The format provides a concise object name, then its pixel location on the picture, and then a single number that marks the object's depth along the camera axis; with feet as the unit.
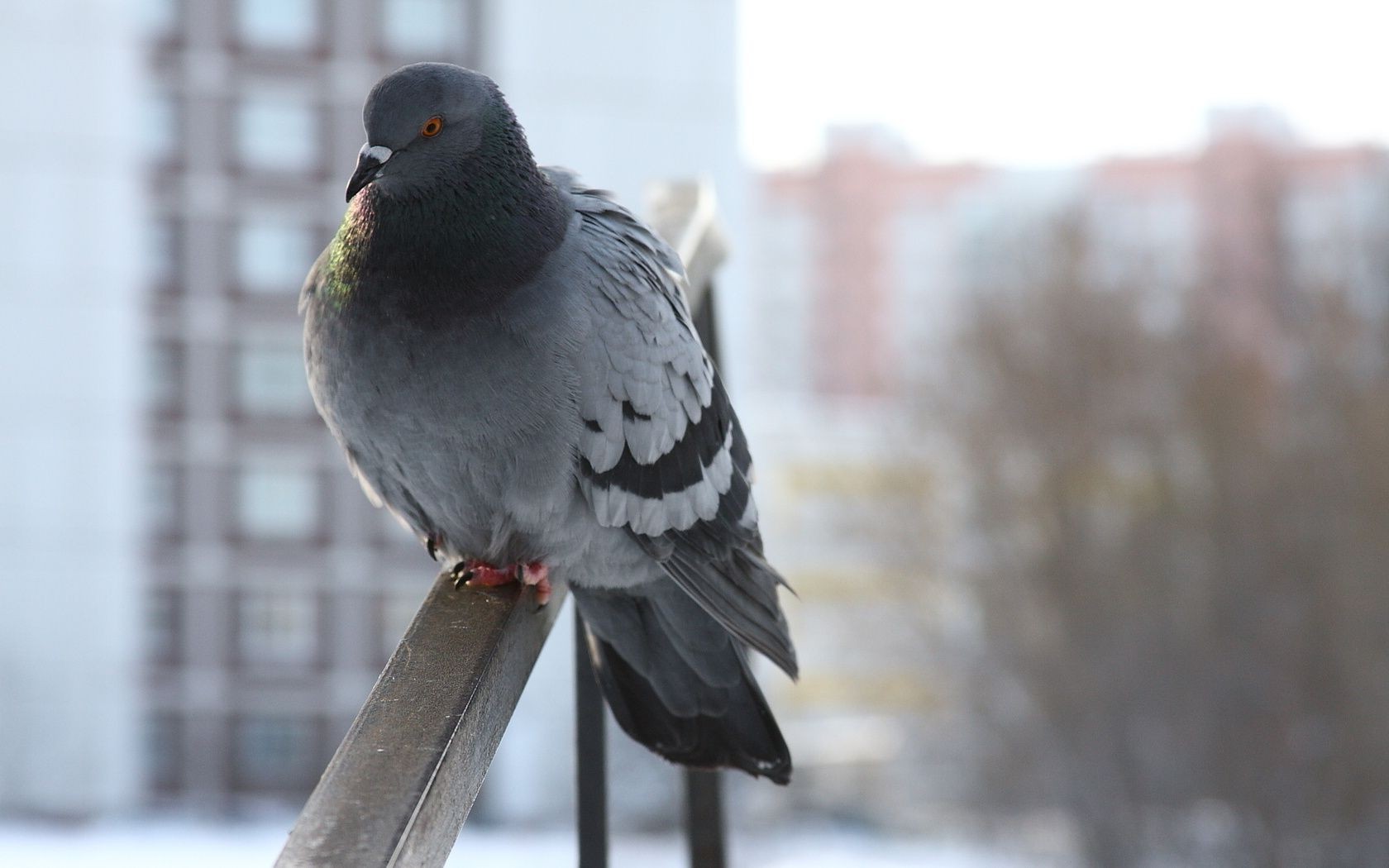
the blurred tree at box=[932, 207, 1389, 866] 66.39
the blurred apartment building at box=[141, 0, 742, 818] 78.12
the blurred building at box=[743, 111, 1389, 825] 76.95
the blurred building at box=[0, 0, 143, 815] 79.56
